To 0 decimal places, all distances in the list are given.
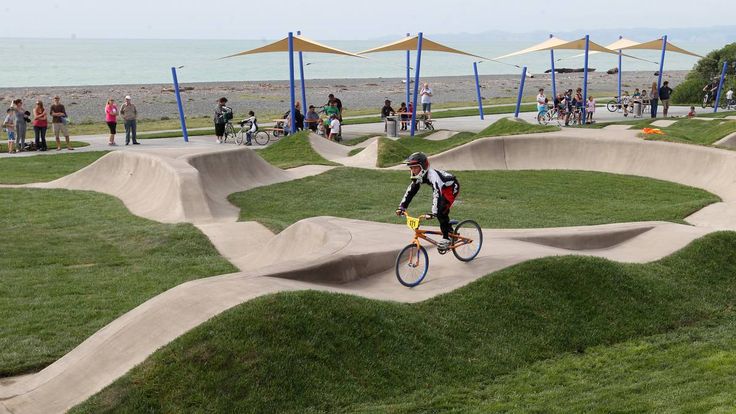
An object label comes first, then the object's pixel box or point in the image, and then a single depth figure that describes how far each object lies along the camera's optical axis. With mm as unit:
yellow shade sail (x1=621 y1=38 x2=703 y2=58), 50250
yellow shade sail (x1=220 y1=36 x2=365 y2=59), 36562
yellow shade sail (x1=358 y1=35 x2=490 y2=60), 40594
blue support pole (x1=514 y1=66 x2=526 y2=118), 43069
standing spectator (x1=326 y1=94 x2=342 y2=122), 36150
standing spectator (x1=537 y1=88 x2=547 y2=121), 41281
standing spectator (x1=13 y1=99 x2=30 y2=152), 30641
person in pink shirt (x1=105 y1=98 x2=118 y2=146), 33156
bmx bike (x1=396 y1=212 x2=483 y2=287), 12234
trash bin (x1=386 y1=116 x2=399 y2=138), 37000
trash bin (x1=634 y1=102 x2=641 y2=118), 45844
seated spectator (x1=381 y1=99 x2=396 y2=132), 39188
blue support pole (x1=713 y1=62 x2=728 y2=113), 46812
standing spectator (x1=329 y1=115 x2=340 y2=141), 34969
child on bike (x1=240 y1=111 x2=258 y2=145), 34719
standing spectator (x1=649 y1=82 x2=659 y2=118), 43750
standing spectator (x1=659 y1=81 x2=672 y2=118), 44219
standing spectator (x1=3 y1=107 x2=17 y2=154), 31156
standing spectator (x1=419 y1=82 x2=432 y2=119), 41034
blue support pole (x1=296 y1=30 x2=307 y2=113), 38606
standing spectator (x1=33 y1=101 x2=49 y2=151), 31266
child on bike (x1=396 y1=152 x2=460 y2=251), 11906
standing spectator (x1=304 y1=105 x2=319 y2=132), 37094
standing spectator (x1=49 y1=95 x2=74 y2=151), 31719
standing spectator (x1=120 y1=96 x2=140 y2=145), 32531
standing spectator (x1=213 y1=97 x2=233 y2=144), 34250
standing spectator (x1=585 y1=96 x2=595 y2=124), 41562
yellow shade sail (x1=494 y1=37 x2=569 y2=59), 46319
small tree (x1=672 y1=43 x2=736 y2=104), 53062
